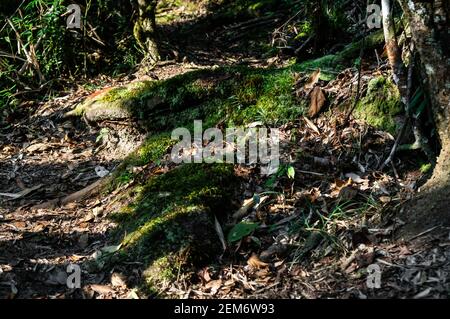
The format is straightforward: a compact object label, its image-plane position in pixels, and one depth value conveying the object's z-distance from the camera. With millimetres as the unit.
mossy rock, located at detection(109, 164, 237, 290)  3193
